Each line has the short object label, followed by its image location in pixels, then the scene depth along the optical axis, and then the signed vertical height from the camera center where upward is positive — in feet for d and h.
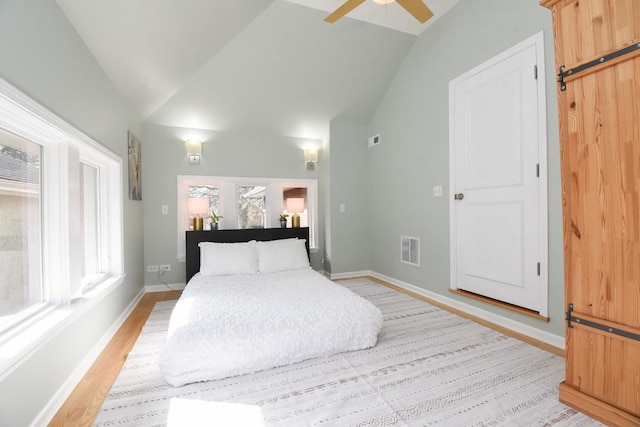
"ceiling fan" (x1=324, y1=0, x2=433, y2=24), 7.09 +5.18
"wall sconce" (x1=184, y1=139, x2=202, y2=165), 13.15 +2.91
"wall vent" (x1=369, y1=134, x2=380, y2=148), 14.53 +3.63
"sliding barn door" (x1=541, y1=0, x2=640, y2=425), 4.48 +0.13
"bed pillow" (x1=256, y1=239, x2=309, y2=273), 11.43 -1.77
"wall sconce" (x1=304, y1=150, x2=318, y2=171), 15.23 +2.85
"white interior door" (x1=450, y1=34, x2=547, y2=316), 7.85 +0.90
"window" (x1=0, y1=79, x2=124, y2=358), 4.80 -0.05
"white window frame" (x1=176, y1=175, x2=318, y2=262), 13.37 +0.75
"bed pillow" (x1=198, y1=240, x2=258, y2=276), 10.87 -1.77
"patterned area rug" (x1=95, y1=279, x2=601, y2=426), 4.93 -3.54
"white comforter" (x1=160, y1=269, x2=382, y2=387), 6.00 -2.66
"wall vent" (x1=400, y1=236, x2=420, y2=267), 12.20 -1.73
